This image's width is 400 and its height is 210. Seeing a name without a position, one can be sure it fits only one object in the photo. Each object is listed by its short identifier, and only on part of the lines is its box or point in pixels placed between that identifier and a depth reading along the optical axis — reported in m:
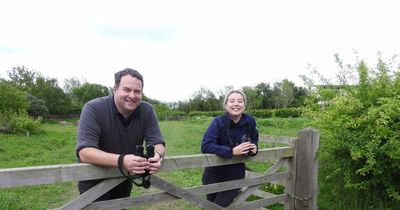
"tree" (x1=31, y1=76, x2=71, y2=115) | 47.81
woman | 4.09
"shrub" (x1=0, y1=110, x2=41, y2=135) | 19.61
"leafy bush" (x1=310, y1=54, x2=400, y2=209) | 4.55
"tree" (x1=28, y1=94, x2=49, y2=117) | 41.34
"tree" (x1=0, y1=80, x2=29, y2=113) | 25.47
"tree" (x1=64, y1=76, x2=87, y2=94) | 82.61
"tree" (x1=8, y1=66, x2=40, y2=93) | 50.22
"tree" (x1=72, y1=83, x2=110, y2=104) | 61.20
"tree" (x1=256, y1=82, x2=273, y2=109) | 64.69
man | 2.94
